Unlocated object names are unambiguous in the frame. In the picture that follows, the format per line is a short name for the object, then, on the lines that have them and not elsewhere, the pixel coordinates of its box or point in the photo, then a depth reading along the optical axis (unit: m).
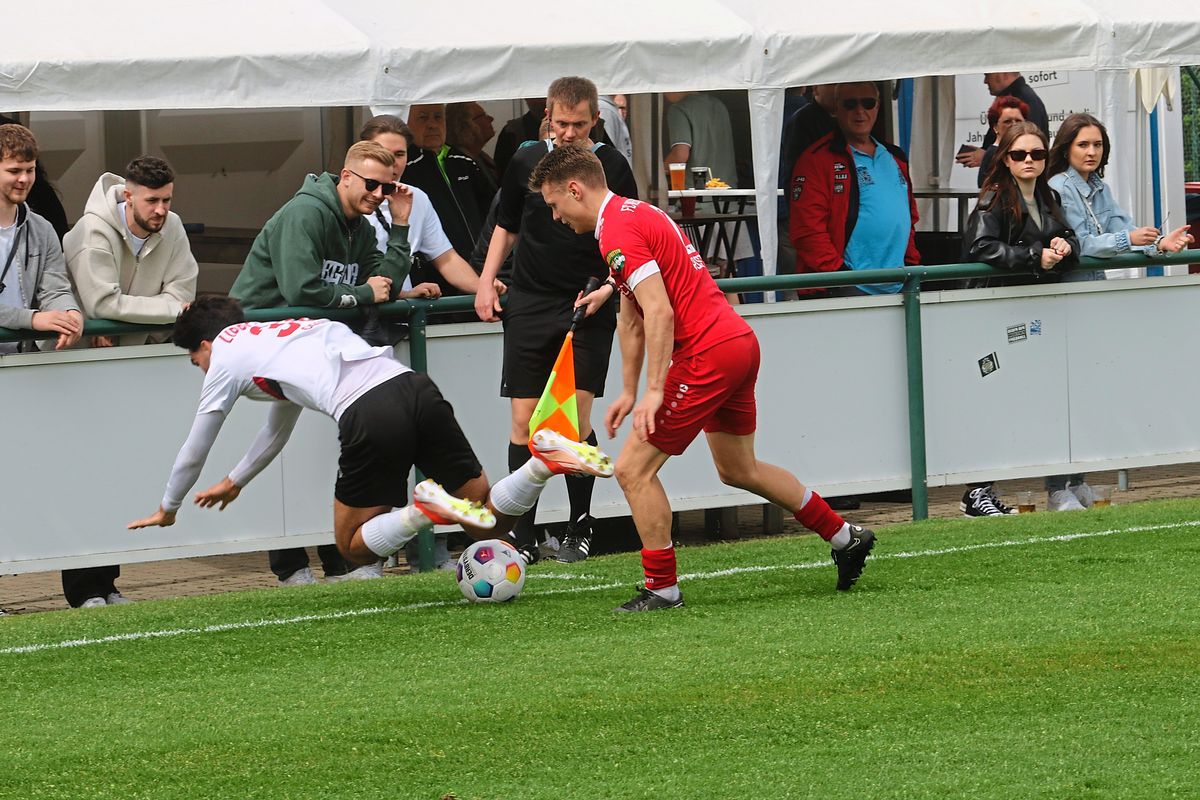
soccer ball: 16.42
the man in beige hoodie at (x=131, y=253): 18.47
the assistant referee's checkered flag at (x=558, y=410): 15.37
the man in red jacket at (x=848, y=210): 23.25
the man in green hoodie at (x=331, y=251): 18.27
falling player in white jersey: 15.31
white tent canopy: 19.48
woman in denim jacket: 22.75
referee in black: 19.20
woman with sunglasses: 21.98
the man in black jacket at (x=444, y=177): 22.89
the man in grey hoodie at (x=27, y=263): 17.94
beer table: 26.33
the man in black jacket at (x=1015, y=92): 27.19
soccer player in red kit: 14.62
